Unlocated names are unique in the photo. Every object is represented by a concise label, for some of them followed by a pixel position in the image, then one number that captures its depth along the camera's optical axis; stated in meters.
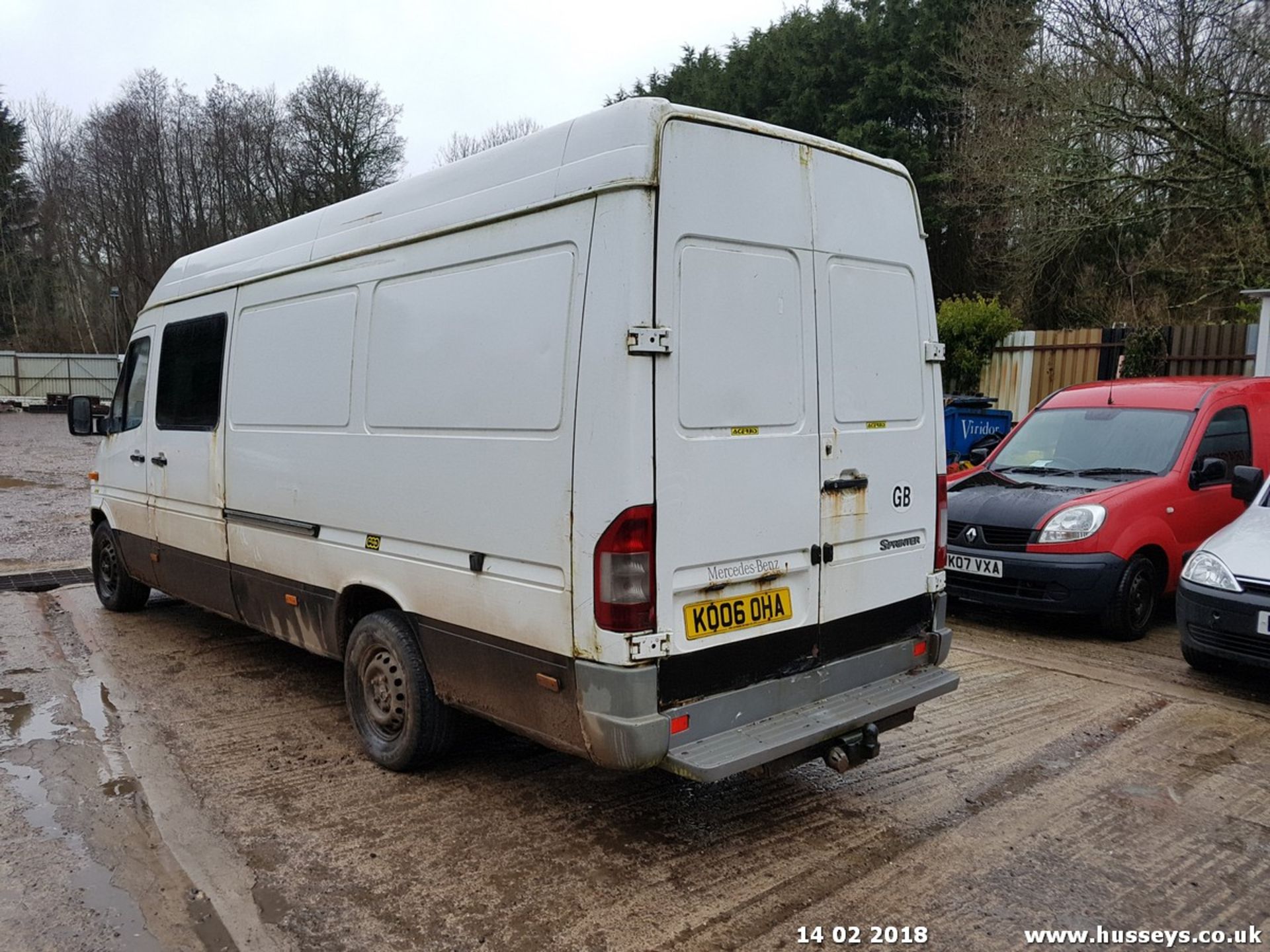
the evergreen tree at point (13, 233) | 45.84
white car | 5.14
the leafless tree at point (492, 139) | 43.41
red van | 6.48
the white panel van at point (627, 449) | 3.20
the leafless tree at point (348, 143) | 39.44
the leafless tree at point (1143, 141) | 14.58
